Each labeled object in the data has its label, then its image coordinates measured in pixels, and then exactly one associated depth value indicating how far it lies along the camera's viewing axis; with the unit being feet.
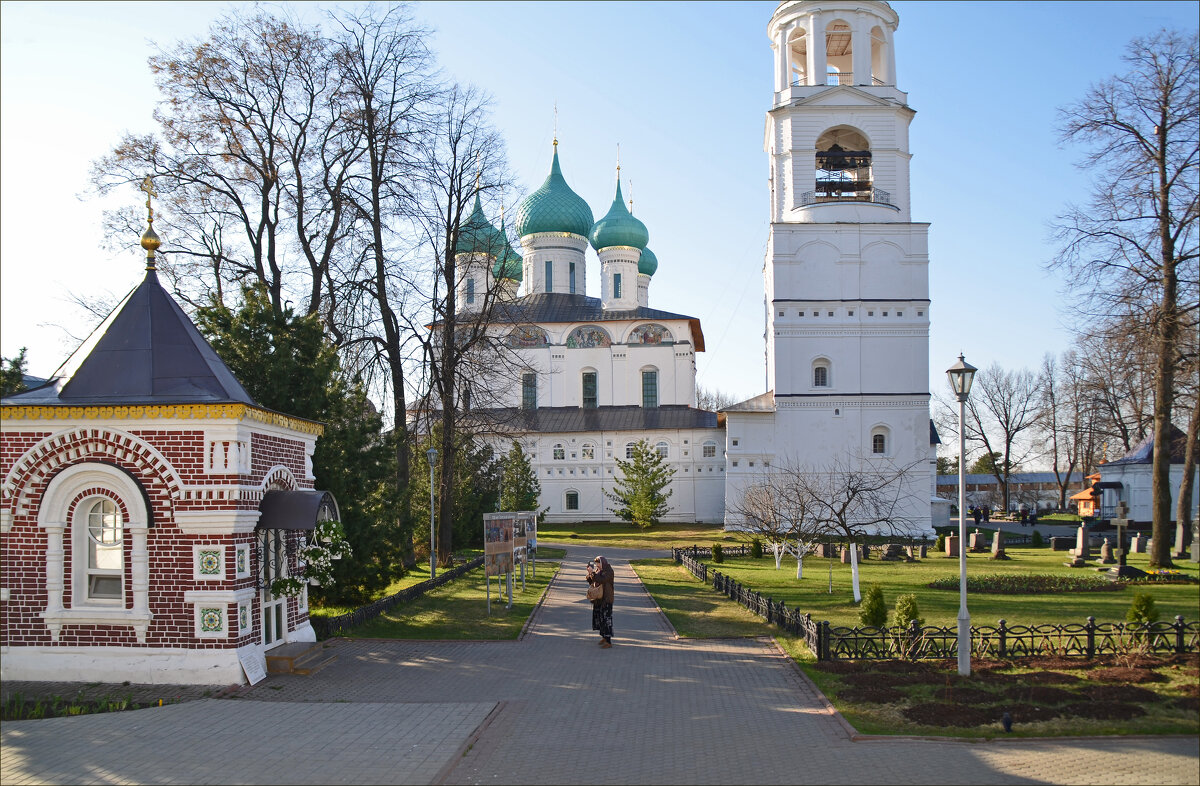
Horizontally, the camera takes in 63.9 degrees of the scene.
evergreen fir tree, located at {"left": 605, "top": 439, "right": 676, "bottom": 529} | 150.20
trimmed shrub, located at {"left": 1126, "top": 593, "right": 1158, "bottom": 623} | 41.81
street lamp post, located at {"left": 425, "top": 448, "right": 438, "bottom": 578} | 76.07
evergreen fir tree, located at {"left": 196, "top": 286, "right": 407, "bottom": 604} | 54.08
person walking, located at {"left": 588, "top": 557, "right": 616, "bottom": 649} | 48.93
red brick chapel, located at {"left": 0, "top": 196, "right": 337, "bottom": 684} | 37.47
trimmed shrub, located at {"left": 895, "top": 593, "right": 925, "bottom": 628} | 45.27
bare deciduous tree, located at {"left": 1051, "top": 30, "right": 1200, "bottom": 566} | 68.13
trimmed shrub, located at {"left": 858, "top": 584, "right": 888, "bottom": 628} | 47.88
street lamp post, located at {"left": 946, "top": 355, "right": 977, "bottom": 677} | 37.70
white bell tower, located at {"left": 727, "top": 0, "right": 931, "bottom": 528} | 132.57
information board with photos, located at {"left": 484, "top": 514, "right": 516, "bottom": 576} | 60.95
